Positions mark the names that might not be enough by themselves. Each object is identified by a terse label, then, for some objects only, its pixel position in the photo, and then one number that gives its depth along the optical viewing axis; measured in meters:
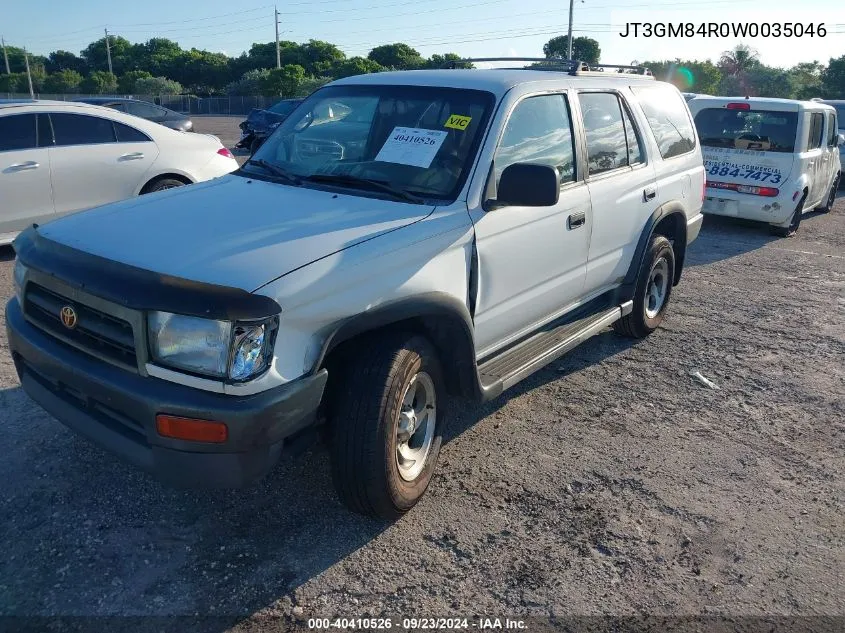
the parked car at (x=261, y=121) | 19.27
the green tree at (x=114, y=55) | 89.50
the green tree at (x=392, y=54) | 72.88
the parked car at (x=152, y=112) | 15.86
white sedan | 6.86
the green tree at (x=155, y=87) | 64.50
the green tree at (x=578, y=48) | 72.53
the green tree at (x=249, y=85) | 60.66
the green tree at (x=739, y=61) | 62.00
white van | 9.70
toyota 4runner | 2.55
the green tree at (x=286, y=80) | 54.60
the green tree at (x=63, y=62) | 96.81
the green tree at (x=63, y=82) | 68.31
